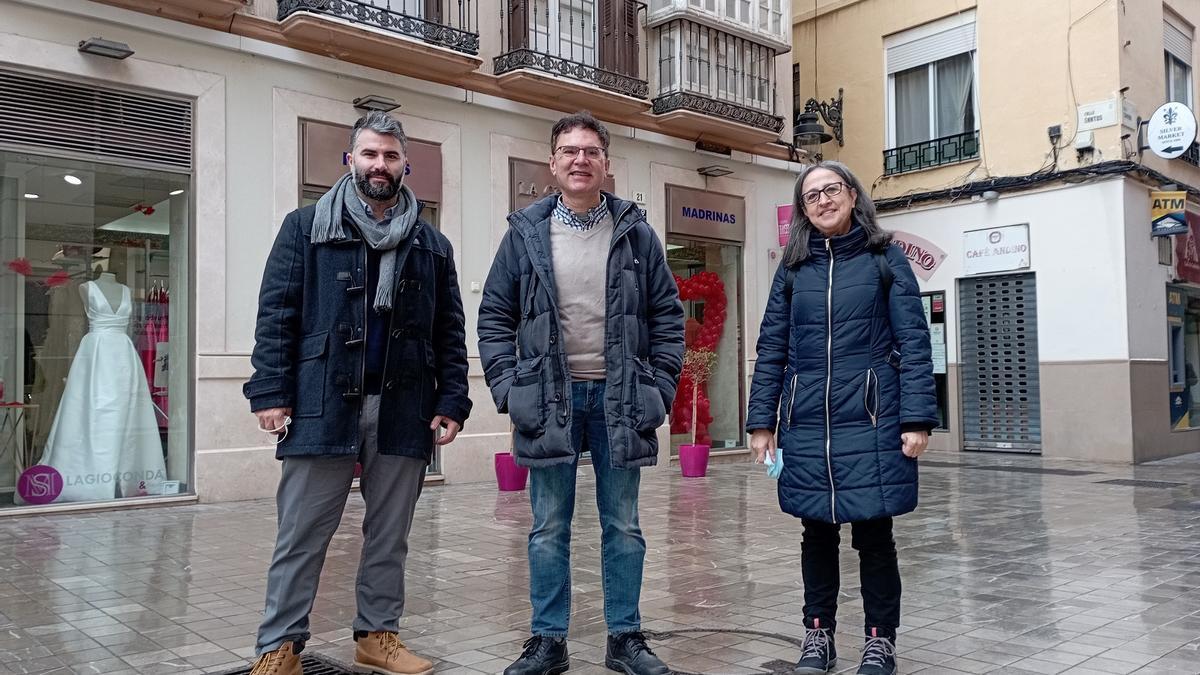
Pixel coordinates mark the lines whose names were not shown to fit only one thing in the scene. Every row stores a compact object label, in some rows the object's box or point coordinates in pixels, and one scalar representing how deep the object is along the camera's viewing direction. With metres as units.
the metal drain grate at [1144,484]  11.02
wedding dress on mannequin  9.03
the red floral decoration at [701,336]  13.84
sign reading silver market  13.87
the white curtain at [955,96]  16.17
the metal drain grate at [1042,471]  12.38
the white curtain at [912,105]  16.81
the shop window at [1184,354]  15.41
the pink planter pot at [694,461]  11.96
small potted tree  11.98
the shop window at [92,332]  8.87
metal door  15.02
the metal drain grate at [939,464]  13.47
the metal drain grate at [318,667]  4.02
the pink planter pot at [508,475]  10.36
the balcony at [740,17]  13.59
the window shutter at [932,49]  16.10
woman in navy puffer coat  3.83
